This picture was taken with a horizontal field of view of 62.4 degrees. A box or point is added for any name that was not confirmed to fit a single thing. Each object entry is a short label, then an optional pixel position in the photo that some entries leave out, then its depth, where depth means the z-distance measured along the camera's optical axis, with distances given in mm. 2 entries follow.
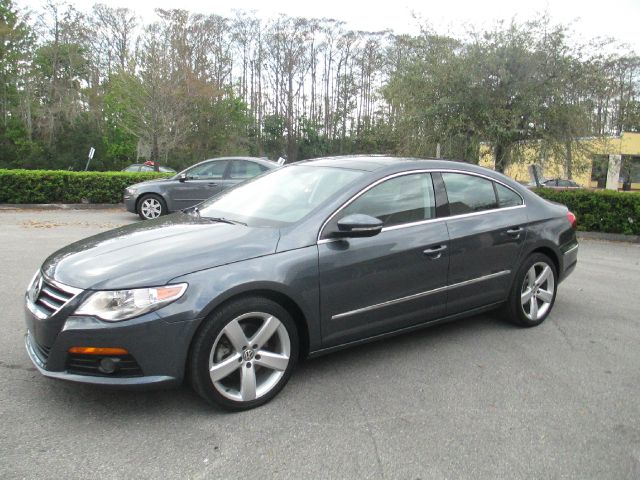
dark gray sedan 2809
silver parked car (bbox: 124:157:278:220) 11922
